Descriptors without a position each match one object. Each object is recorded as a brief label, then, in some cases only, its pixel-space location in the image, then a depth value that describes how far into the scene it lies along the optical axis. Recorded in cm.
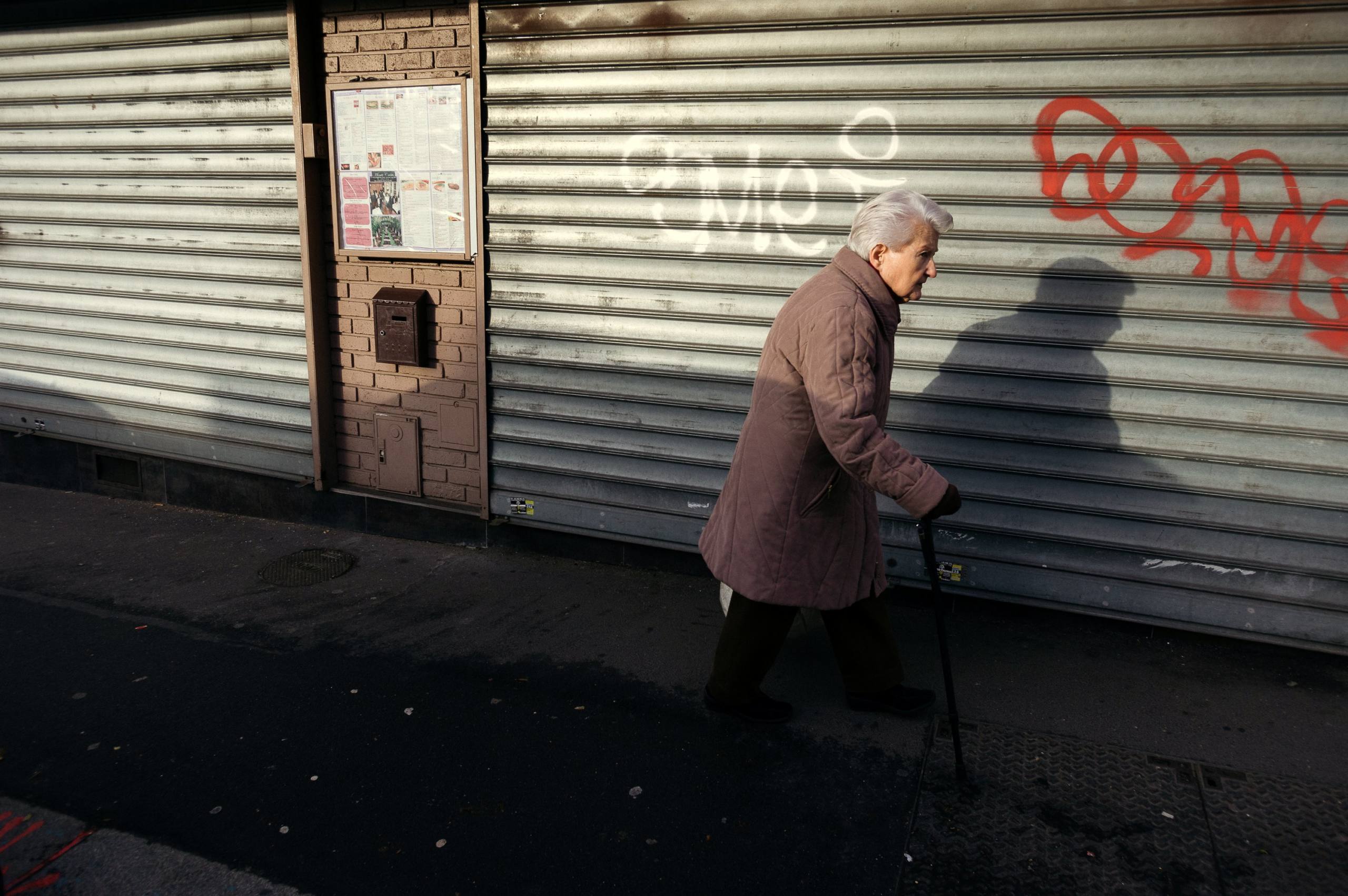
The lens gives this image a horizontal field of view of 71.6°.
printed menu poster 534
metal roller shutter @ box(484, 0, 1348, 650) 397
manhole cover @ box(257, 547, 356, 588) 533
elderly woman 314
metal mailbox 557
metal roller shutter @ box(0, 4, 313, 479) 596
